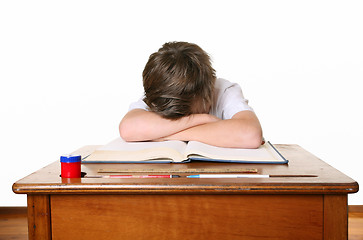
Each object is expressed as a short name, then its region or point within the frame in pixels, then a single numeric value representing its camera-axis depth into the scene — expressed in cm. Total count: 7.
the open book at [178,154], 113
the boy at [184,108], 132
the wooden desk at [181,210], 87
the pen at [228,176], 94
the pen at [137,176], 94
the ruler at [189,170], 100
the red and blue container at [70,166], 96
